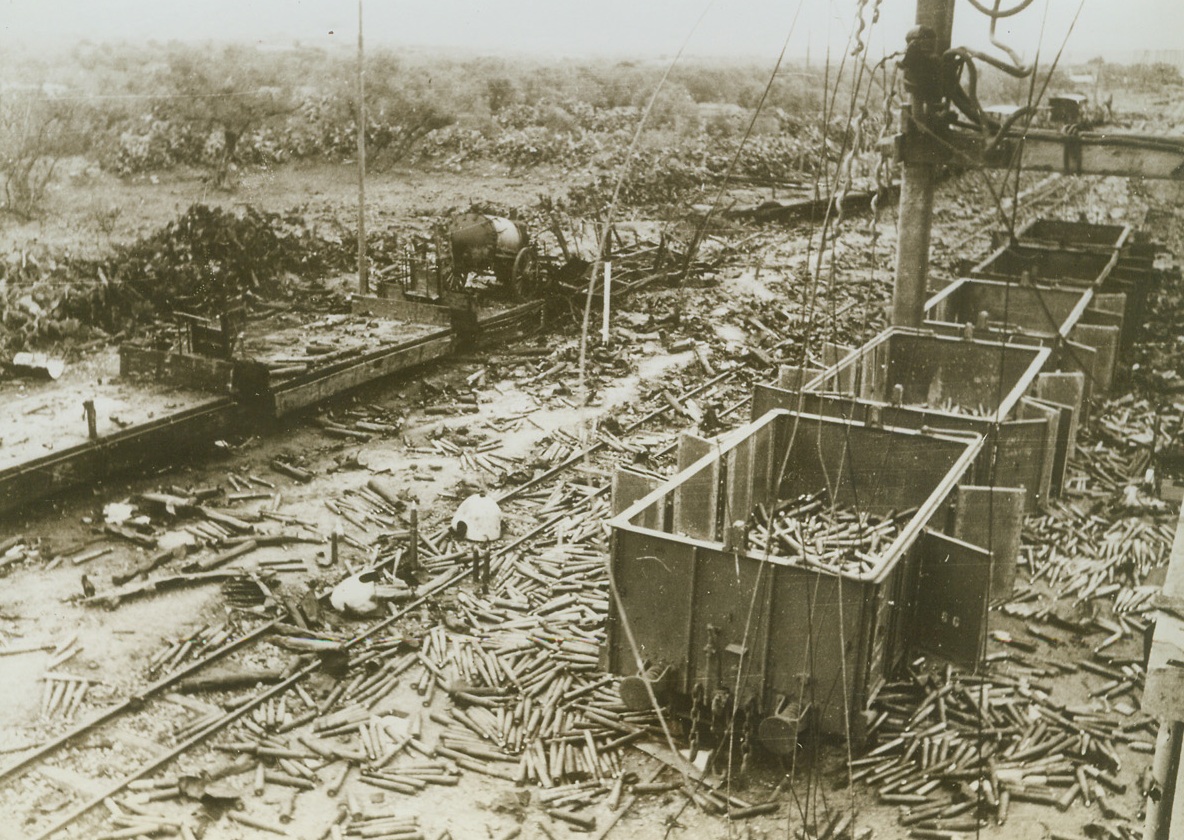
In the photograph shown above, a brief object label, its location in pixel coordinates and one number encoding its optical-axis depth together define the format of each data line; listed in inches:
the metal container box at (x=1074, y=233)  882.1
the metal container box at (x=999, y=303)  683.4
